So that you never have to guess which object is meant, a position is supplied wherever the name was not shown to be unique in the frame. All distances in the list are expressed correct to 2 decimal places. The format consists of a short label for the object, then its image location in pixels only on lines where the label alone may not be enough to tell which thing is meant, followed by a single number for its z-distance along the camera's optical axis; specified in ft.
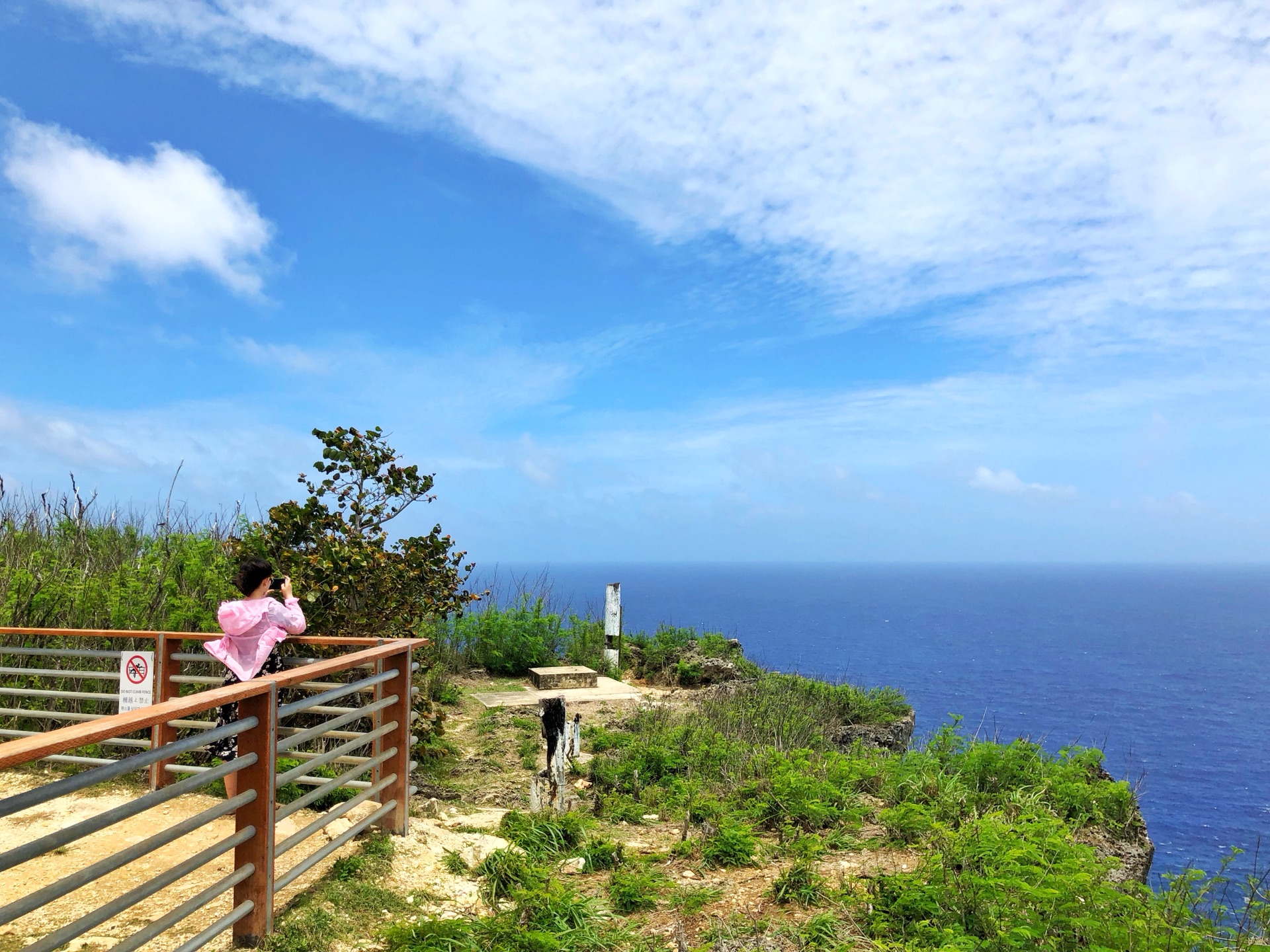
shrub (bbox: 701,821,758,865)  19.03
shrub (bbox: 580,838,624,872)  18.79
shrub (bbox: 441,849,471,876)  17.62
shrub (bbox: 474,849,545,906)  16.58
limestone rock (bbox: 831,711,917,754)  39.27
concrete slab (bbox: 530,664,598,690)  43.88
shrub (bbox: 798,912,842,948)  14.40
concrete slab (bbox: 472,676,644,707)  39.32
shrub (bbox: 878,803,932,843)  19.72
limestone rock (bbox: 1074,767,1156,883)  22.13
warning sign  21.31
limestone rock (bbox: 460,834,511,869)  18.51
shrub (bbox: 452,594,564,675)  47.16
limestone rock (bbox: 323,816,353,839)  17.84
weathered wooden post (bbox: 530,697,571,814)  22.40
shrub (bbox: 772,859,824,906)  16.42
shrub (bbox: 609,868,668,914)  16.39
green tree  26.76
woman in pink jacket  18.44
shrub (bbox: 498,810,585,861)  19.30
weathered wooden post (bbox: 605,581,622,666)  49.75
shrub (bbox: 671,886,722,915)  16.15
